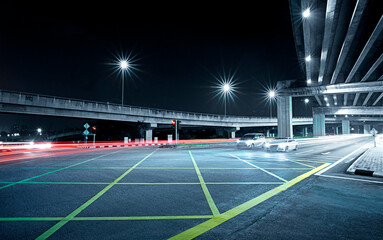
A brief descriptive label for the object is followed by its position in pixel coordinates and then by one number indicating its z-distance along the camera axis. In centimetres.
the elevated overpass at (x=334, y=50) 1092
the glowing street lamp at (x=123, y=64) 2998
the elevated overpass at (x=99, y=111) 2214
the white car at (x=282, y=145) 1648
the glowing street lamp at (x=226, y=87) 3934
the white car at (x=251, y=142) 1992
